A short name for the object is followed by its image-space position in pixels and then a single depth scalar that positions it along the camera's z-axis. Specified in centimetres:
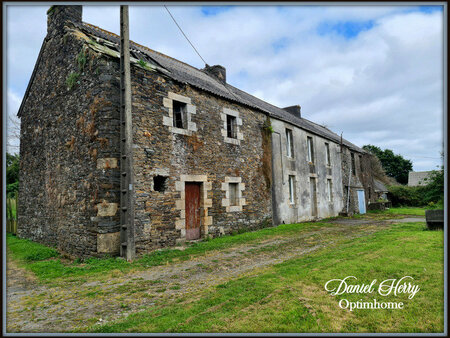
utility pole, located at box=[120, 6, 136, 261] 748
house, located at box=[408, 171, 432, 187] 4359
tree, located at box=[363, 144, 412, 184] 4856
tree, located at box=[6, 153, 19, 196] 2056
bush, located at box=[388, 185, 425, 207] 3066
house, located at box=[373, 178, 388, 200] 2988
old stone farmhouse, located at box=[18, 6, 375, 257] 801
